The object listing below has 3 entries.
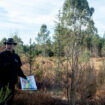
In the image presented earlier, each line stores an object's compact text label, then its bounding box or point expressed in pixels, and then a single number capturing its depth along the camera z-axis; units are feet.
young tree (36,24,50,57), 101.37
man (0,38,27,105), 10.98
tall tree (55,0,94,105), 13.89
